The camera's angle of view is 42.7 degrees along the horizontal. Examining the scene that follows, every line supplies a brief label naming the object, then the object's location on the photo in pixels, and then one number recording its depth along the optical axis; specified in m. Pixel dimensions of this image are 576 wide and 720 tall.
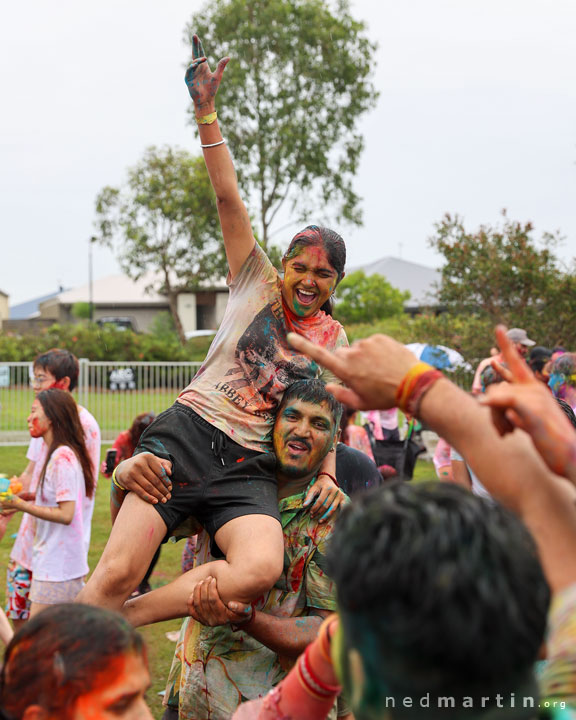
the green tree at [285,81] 28.33
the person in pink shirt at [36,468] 5.04
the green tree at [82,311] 44.47
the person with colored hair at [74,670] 1.58
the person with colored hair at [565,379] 5.01
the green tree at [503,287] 13.38
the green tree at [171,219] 29.48
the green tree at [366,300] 36.28
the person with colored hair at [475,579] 1.10
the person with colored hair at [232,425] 3.02
